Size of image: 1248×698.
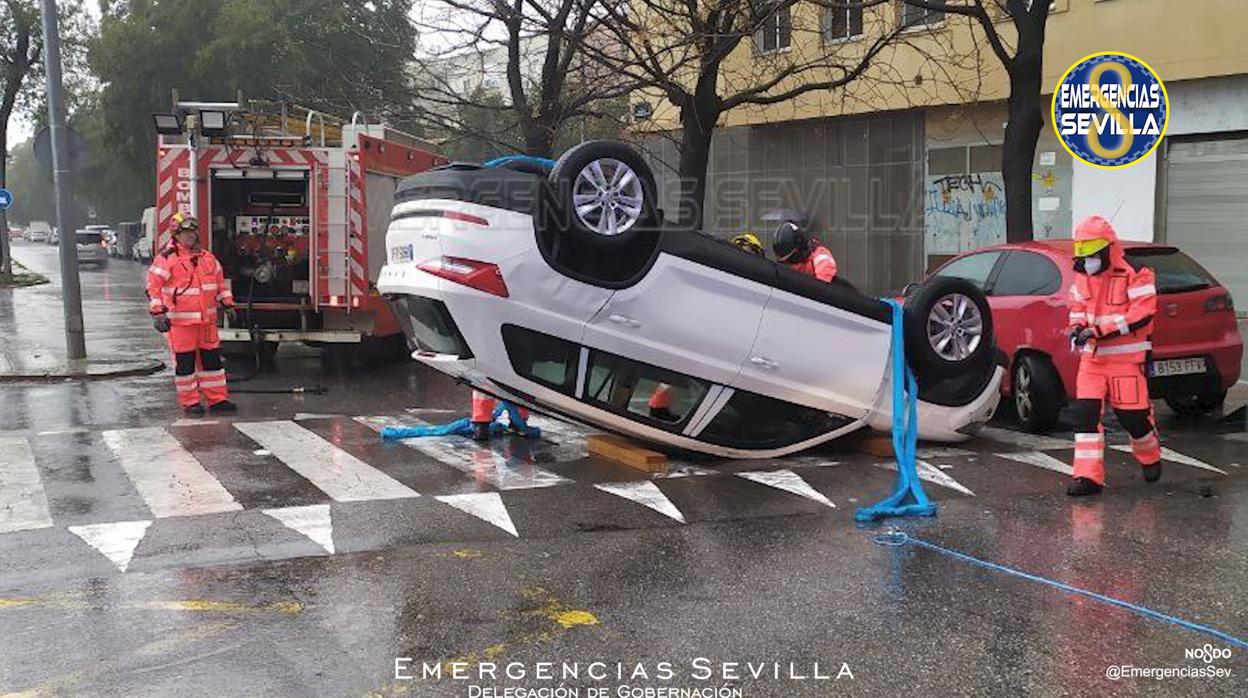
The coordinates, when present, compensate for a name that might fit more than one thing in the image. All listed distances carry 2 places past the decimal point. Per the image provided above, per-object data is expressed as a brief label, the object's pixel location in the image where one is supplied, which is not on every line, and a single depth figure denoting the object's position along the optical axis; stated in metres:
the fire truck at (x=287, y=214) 11.93
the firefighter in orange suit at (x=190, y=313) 9.56
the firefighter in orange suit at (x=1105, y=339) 6.53
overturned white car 6.25
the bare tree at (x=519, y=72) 13.85
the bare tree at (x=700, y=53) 11.91
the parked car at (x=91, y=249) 48.72
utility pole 12.55
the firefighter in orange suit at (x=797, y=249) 8.03
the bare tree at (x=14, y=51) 31.83
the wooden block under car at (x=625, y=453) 7.29
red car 8.35
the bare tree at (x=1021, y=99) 11.15
